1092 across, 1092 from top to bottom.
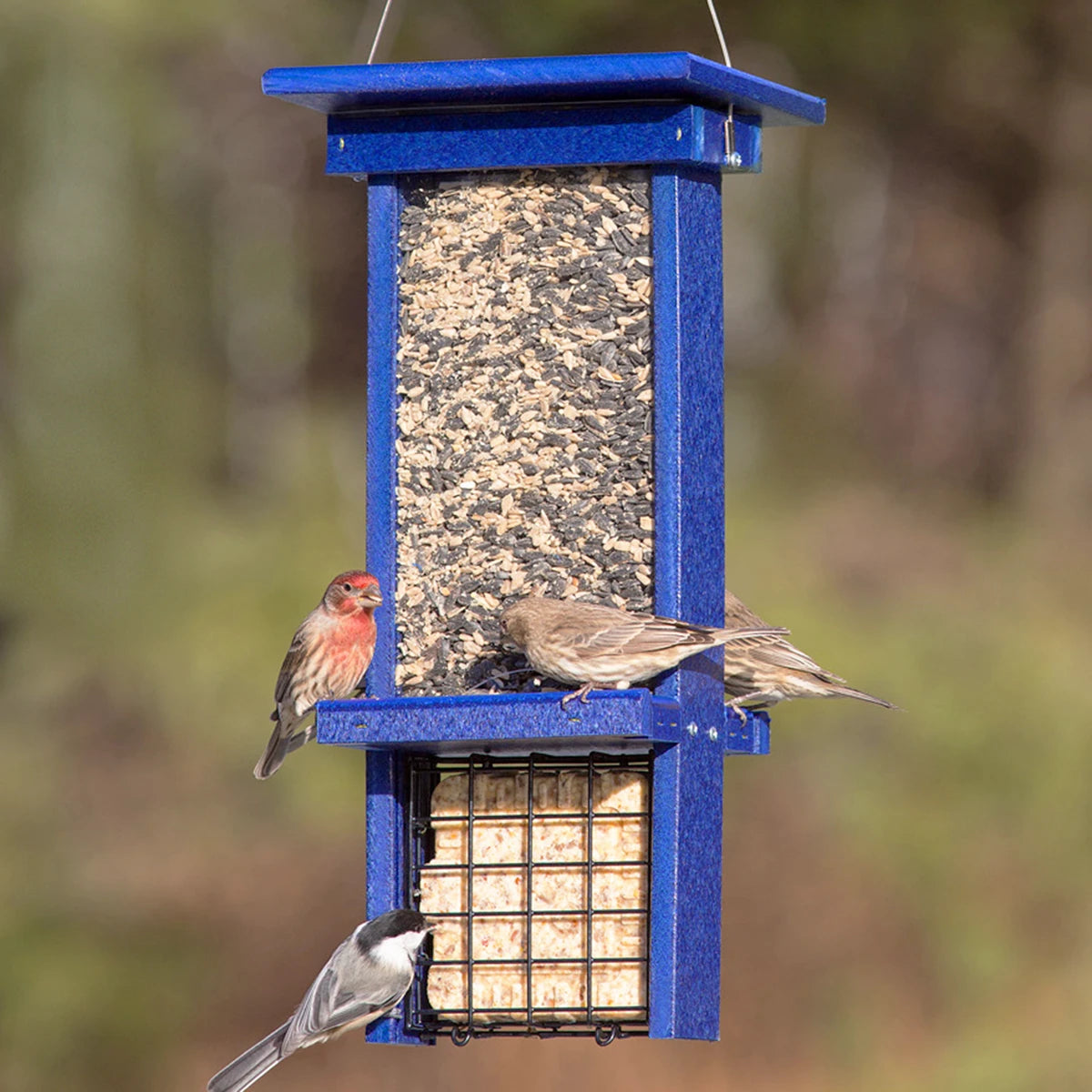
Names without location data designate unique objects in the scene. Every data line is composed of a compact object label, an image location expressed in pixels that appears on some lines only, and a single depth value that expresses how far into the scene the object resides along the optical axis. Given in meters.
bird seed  14.48
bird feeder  14.21
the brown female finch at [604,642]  13.71
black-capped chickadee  14.09
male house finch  14.64
